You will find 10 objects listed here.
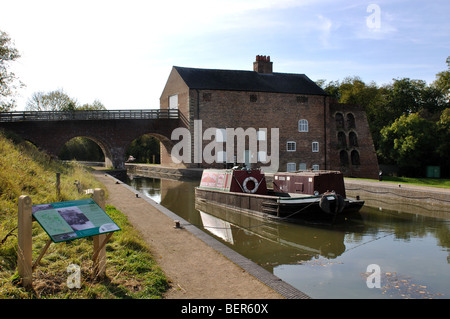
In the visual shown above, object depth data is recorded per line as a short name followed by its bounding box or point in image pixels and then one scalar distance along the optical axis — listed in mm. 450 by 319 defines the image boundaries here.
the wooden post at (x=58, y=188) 8684
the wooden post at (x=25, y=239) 4109
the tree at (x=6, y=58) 21975
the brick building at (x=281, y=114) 31016
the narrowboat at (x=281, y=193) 11914
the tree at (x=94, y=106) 51531
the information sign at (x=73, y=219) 4074
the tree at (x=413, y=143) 33094
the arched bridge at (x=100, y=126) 26906
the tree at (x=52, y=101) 48719
